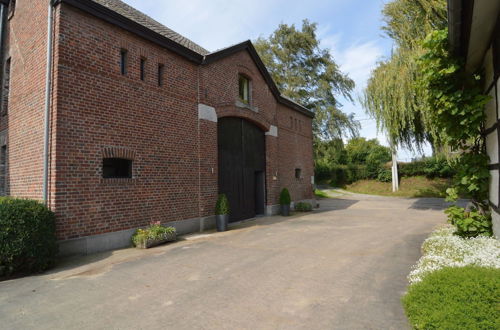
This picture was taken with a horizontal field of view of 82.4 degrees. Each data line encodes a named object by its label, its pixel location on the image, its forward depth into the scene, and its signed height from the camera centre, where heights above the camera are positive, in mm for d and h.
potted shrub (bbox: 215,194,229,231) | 10016 -1156
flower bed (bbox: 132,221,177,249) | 7535 -1448
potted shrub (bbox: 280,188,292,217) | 14258 -1120
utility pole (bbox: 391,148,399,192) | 25778 +17
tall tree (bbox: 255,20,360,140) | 25359 +9664
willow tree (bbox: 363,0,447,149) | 12409 +4681
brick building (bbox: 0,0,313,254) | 6789 +1804
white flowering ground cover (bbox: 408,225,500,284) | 4086 -1278
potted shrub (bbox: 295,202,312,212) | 15883 -1538
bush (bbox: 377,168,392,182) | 29281 +244
